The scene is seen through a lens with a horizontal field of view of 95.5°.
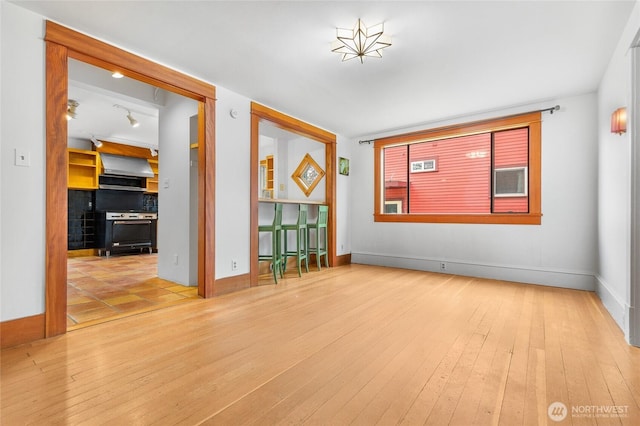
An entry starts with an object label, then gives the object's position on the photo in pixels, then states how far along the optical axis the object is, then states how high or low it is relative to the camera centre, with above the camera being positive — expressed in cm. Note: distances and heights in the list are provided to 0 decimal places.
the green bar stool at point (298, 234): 443 -30
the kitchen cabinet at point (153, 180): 779 +92
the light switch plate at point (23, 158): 211 +42
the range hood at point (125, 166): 679 +119
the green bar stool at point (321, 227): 493 -22
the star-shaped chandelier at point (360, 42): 237 +149
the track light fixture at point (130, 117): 478 +166
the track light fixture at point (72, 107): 454 +172
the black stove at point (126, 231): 661 -38
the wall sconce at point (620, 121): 232 +76
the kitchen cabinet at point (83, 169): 657 +106
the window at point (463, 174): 415 +69
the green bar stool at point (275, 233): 406 -26
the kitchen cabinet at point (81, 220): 650 -13
